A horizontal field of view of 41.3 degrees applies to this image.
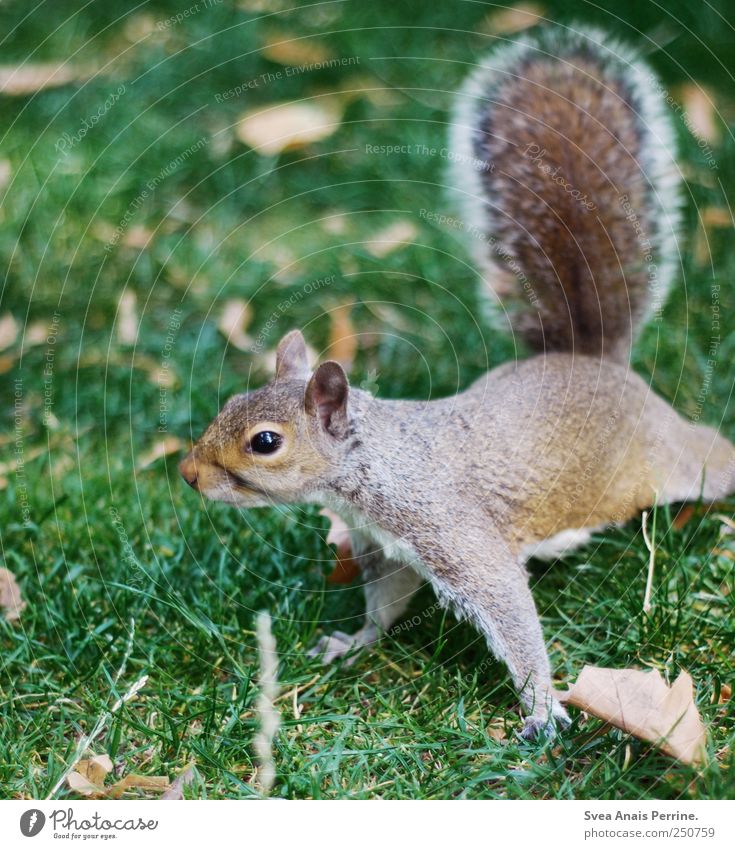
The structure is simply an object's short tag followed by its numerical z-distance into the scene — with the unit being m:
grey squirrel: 1.38
